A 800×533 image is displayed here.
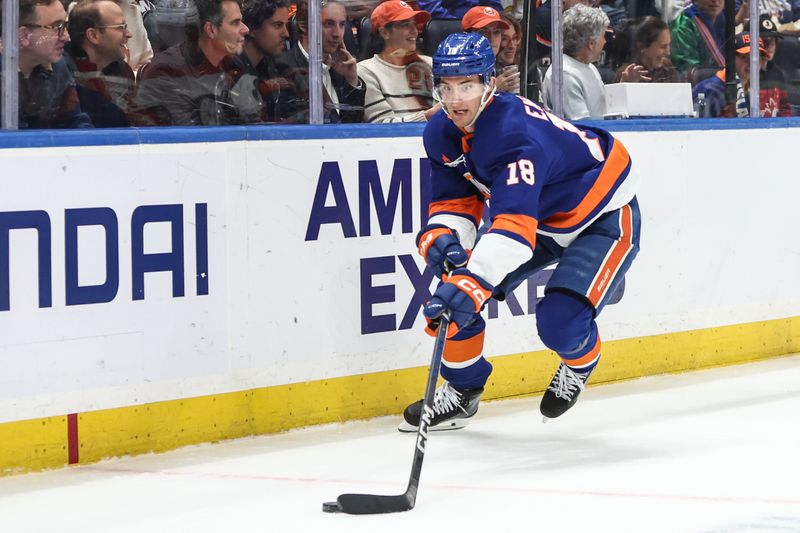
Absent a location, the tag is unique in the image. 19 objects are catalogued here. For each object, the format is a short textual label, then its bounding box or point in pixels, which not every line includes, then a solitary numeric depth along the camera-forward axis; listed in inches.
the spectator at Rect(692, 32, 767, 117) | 448.8
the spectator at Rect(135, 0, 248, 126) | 319.3
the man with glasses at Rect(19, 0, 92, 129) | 295.3
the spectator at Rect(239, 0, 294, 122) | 340.5
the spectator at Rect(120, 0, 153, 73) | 308.2
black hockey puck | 258.5
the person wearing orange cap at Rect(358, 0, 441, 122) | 366.6
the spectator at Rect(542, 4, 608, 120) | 410.0
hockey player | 288.4
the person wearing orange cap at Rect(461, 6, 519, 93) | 385.1
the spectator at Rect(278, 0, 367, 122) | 351.9
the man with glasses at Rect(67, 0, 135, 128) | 301.4
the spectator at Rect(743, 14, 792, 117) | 465.1
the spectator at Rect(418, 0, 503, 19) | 377.4
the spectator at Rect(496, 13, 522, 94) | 395.9
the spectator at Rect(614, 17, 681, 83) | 428.1
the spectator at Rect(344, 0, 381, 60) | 359.9
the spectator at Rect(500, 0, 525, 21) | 395.2
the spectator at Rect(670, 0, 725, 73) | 443.2
